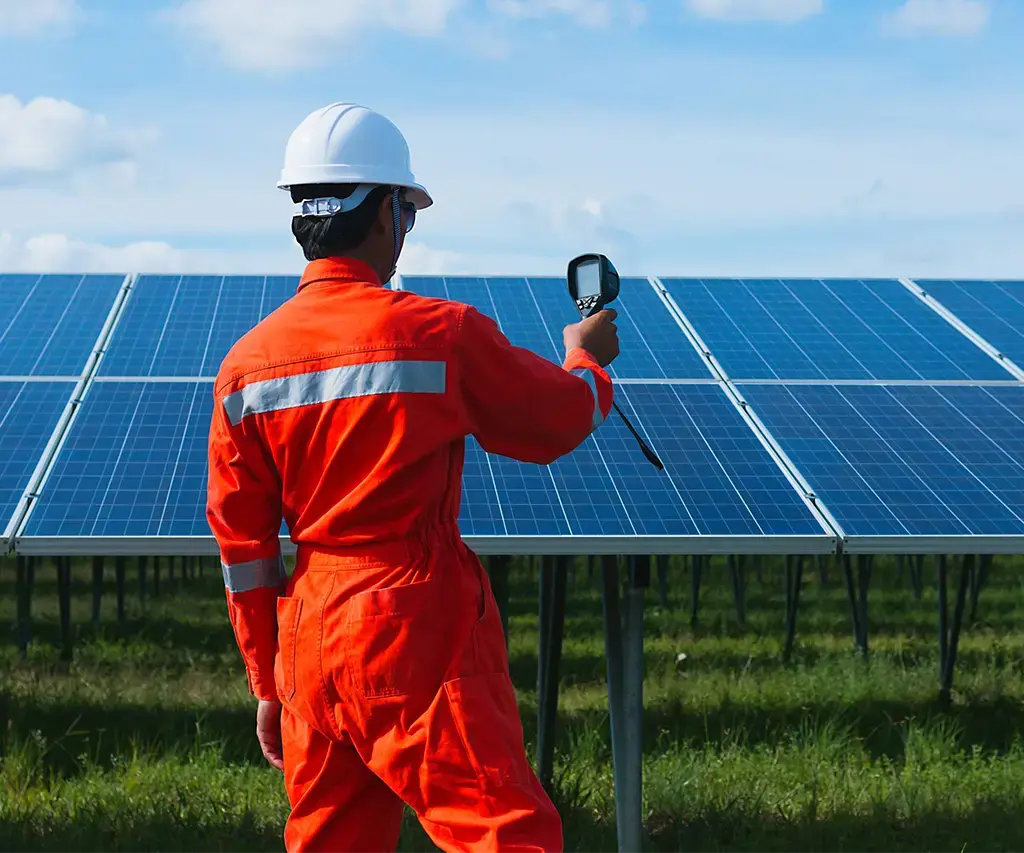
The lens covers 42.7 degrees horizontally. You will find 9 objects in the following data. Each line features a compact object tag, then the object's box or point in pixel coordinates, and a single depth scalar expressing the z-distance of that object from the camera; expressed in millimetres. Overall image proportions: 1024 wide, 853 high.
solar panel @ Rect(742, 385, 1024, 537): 5770
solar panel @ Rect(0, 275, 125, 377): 7234
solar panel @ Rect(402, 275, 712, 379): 7266
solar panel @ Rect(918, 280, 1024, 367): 8062
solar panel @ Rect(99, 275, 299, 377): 7219
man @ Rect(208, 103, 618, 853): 3102
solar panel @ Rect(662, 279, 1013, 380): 7430
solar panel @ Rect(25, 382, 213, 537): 5398
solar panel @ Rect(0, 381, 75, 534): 5738
